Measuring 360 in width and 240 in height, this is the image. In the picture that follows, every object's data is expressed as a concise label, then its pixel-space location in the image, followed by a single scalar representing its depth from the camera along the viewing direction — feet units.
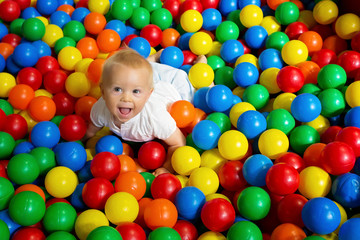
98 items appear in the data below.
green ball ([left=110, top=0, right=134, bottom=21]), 7.47
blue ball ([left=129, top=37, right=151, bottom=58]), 6.83
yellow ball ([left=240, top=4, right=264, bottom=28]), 7.10
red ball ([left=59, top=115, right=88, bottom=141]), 5.53
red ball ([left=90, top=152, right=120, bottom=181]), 4.76
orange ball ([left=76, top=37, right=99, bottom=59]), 7.00
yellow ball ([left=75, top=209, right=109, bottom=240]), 4.15
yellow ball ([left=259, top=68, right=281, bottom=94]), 6.05
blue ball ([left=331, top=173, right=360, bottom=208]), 4.21
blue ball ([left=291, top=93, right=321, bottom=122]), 5.16
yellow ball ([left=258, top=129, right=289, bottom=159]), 4.97
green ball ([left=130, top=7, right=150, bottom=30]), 7.59
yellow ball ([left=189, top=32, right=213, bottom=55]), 6.95
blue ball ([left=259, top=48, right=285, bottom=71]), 6.38
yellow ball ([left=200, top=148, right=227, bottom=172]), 5.19
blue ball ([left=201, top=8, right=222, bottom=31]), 7.51
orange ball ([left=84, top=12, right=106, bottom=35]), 7.36
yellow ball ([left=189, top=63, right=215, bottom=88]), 6.27
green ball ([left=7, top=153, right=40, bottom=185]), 4.67
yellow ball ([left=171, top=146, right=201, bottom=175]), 5.03
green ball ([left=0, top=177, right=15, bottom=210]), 4.34
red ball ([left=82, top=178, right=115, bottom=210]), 4.48
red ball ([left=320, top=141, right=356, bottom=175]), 4.33
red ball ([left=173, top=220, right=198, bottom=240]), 4.27
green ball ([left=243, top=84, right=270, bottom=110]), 5.89
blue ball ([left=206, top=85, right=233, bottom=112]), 5.63
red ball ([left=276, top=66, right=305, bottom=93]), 5.66
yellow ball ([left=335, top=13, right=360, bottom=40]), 6.41
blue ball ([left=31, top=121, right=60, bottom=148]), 5.30
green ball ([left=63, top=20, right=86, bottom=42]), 7.32
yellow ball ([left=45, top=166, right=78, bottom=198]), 4.68
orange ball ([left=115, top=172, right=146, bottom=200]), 4.58
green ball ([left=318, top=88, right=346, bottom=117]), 5.41
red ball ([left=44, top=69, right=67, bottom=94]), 6.35
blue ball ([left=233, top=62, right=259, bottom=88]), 6.11
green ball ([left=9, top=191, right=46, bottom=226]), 4.11
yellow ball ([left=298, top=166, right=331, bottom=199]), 4.40
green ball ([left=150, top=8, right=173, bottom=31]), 7.60
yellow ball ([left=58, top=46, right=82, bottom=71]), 6.70
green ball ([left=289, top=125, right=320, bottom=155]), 5.11
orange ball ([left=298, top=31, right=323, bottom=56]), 6.59
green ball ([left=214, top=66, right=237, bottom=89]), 6.55
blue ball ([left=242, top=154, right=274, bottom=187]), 4.56
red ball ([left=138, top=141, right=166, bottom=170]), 5.28
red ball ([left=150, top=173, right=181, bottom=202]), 4.58
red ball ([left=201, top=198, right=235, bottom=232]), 4.12
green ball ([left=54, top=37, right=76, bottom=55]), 7.04
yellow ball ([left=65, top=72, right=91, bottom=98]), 6.12
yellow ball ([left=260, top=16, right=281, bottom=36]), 7.27
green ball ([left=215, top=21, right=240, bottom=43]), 7.15
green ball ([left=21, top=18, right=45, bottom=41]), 6.95
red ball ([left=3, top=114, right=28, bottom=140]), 5.59
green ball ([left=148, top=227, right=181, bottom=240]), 3.84
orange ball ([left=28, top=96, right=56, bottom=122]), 5.80
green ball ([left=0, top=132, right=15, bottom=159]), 5.17
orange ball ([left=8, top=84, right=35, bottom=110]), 6.01
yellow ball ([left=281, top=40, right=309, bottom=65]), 6.23
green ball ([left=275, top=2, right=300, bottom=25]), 7.03
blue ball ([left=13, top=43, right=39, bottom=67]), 6.51
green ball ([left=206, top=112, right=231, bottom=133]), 5.60
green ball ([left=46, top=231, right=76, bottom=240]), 3.90
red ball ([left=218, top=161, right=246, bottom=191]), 4.81
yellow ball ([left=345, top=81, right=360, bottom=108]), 5.25
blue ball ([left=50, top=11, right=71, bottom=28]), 7.56
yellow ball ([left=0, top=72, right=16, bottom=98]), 6.27
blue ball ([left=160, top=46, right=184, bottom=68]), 6.69
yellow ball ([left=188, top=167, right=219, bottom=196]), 4.73
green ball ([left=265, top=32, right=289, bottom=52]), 6.67
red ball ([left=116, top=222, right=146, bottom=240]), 4.00
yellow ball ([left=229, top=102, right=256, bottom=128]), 5.53
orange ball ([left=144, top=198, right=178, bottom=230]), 4.17
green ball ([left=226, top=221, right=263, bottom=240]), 3.85
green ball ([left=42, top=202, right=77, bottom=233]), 4.23
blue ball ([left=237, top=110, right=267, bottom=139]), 5.20
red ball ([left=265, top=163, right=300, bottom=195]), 4.26
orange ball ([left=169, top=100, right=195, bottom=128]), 5.49
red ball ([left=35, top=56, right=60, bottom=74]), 6.64
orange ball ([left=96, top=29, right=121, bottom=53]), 7.00
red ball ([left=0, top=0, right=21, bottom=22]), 7.63
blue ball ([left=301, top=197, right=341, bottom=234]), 3.82
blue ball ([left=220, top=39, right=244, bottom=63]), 6.80
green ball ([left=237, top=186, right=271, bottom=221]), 4.23
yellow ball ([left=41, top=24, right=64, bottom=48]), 7.22
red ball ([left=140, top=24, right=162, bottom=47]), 7.32
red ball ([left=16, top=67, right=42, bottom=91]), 6.34
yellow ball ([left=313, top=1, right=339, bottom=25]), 6.77
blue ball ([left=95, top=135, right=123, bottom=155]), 5.32
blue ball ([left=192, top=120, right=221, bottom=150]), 5.18
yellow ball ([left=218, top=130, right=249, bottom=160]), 4.96
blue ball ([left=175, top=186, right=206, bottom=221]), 4.37
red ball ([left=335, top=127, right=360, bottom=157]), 4.57
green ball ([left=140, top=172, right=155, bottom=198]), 4.98
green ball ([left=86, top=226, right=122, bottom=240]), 3.68
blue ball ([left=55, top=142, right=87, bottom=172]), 5.01
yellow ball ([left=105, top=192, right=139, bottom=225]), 4.22
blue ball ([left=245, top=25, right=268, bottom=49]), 6.97
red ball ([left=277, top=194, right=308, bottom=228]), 4.16
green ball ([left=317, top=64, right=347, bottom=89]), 5.60
